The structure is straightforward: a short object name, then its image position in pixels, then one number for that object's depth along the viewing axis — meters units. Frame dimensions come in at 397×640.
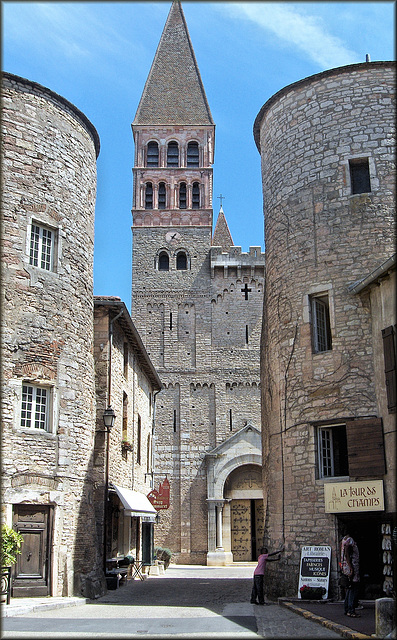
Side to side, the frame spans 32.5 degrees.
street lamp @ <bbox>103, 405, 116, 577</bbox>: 15.70
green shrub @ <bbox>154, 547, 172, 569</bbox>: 28.23
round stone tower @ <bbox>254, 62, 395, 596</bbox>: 13.21
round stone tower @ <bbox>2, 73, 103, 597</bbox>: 13.22
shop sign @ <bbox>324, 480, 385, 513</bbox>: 12.20
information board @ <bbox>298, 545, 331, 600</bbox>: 12.55
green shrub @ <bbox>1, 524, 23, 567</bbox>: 11.65
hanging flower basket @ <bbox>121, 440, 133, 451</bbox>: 19.59
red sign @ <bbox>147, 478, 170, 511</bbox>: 34.04
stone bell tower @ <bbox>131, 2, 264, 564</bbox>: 34.00
